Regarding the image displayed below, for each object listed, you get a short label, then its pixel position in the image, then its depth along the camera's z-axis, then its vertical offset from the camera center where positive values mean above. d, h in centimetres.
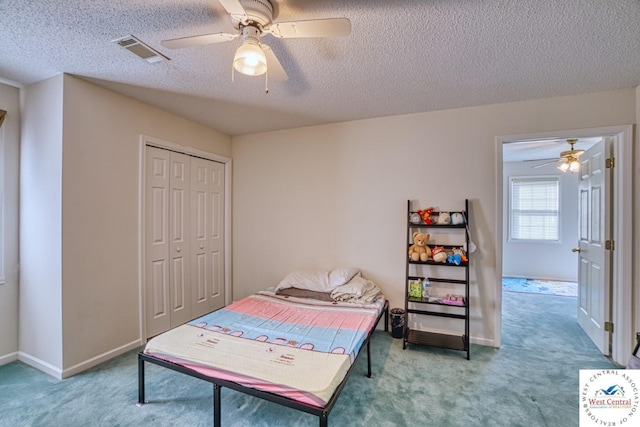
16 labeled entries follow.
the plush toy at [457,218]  282 -5
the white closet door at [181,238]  298 -30
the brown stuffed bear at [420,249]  289 -37
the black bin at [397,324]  302 -118
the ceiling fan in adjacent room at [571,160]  386 +75
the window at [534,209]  577 +9
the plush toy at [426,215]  291 -2
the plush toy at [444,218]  287 -5
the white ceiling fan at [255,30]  135 +90
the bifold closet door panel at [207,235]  348 -30
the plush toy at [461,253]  273 -39
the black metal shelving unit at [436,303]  270 -89
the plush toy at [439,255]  279 -41
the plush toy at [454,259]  272 -44
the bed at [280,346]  155 -91
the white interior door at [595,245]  267 -32
